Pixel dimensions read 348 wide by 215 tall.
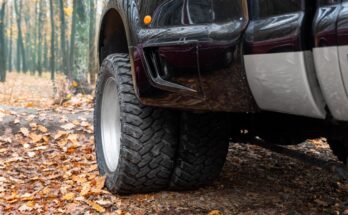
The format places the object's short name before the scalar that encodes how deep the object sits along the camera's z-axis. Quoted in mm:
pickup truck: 1705
